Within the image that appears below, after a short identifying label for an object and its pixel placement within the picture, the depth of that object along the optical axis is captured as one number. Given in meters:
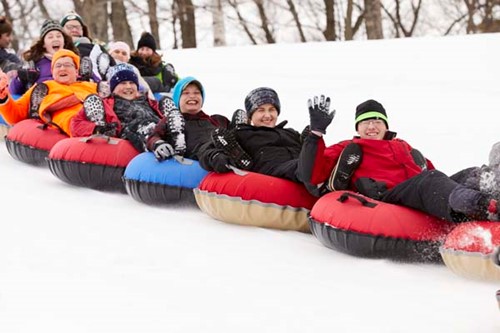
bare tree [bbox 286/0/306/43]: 46.39
